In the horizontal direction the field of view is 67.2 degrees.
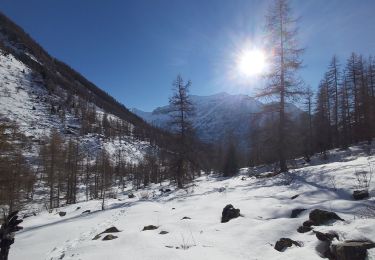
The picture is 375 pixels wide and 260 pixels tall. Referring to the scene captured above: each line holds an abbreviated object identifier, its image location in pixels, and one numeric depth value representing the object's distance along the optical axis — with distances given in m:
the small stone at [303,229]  6.36
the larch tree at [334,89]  38.09
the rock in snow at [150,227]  9.30
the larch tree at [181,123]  28.12
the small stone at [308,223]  6.54
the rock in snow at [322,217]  6.58
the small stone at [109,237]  8.22
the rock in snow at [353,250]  4.34
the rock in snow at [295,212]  8.11
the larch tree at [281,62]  20.58
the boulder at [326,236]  5.17
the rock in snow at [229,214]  9.02
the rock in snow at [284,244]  5.72
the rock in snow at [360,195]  8.38
